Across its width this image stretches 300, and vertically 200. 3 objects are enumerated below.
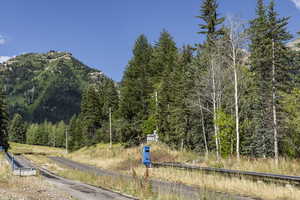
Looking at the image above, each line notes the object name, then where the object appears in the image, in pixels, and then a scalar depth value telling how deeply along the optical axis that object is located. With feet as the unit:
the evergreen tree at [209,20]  116.20
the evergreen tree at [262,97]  89.76
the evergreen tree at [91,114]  237.25
